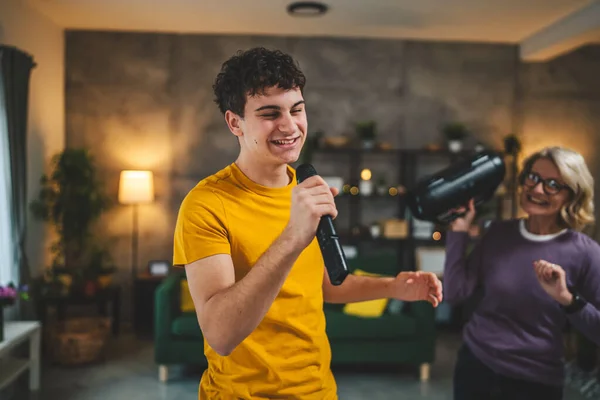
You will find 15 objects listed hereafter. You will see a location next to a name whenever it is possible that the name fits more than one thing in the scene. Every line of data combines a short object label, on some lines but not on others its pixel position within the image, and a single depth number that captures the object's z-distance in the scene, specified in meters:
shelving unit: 5.13
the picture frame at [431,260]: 4.96
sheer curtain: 3.55
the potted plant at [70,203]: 4.29
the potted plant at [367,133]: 4.96
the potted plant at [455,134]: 5.00
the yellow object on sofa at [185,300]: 3.94
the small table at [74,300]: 4.11
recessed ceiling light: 4.07
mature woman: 1.63
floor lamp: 4.64
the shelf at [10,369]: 3.09
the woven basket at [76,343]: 3.83
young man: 0.89
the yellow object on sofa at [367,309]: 3.85
